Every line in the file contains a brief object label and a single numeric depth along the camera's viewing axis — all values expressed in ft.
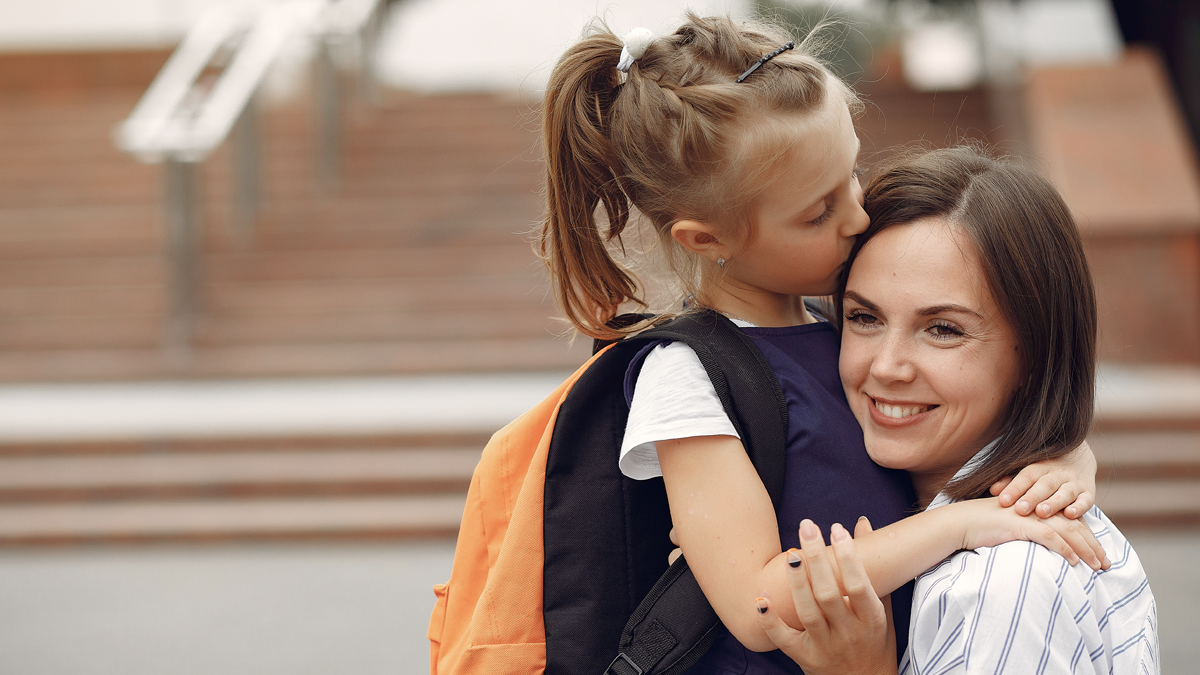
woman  4.19
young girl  4.37
